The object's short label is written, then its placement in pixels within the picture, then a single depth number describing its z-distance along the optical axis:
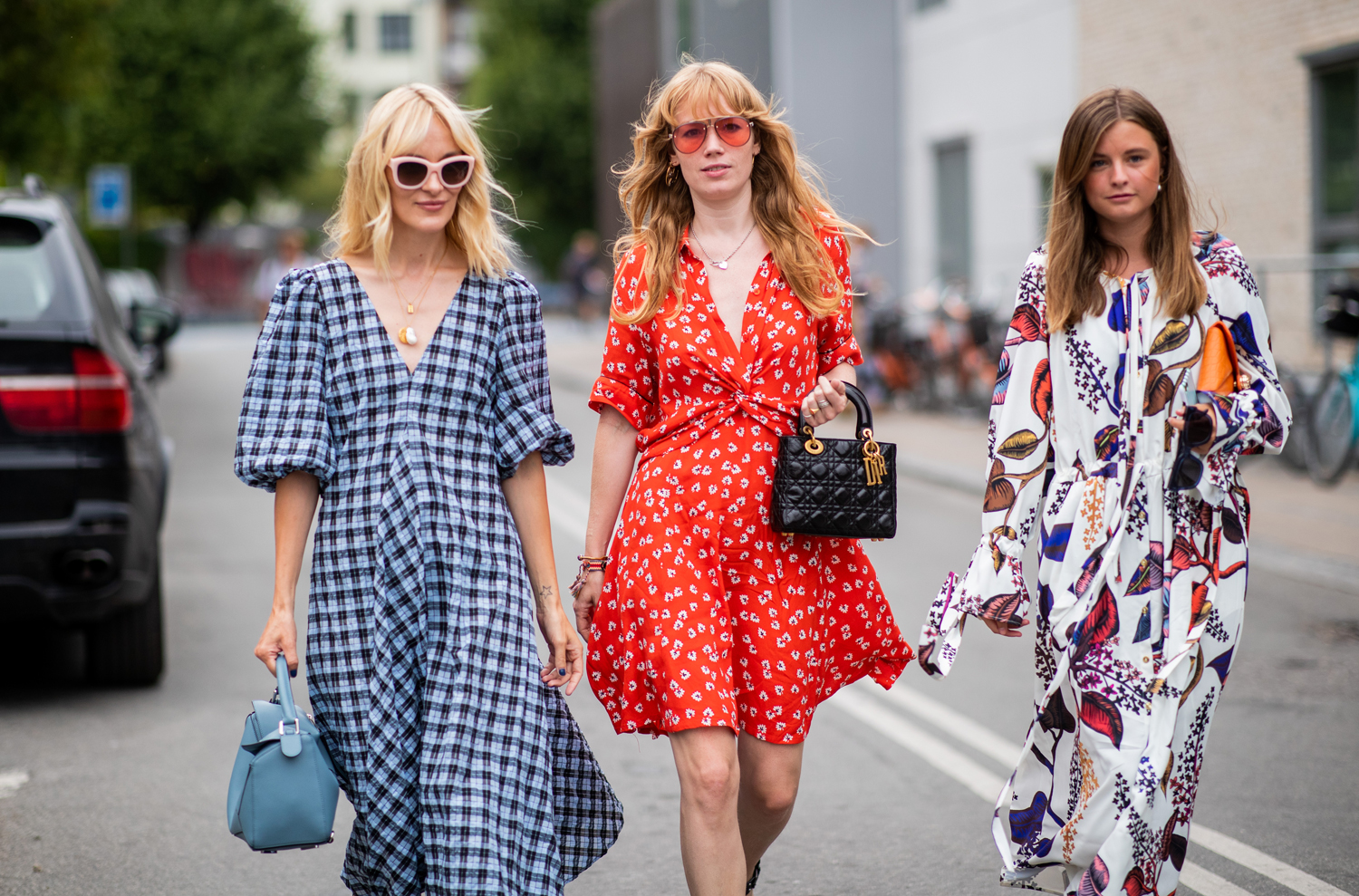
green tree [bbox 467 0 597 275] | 45.41
